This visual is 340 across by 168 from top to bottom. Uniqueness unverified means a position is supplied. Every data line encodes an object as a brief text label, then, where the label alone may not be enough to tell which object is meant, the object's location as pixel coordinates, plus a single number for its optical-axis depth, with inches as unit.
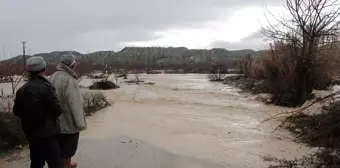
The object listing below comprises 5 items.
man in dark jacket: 161.3
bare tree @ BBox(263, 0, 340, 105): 578.6
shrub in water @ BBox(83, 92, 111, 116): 486.7
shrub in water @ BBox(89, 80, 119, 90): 1111.6
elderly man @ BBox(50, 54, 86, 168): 181.2
